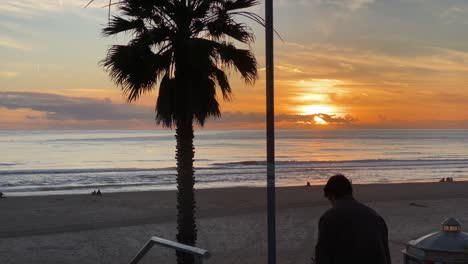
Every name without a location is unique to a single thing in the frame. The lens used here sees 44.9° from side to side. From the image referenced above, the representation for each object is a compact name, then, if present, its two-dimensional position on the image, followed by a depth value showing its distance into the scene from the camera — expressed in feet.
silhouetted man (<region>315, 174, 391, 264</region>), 12.73
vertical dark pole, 20.29
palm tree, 28.12
